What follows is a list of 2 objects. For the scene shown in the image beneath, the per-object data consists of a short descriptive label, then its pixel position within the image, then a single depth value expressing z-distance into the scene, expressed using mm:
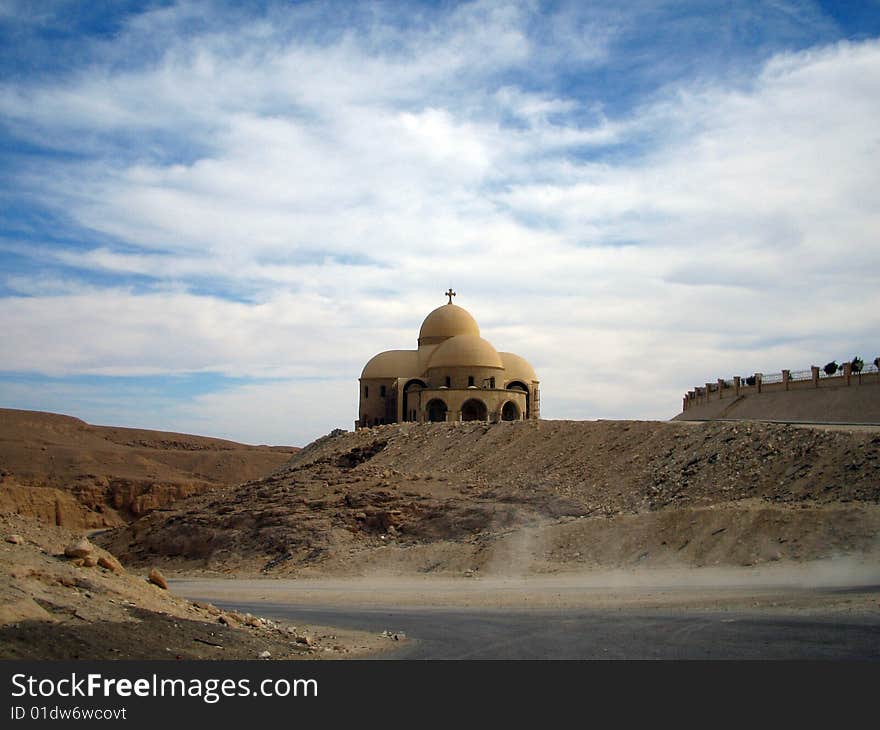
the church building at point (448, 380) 48531
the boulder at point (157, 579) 14516
